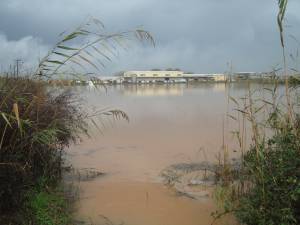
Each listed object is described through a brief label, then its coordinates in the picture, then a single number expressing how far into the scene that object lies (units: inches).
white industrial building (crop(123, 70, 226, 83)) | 3799.2
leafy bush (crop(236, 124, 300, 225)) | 148.1
